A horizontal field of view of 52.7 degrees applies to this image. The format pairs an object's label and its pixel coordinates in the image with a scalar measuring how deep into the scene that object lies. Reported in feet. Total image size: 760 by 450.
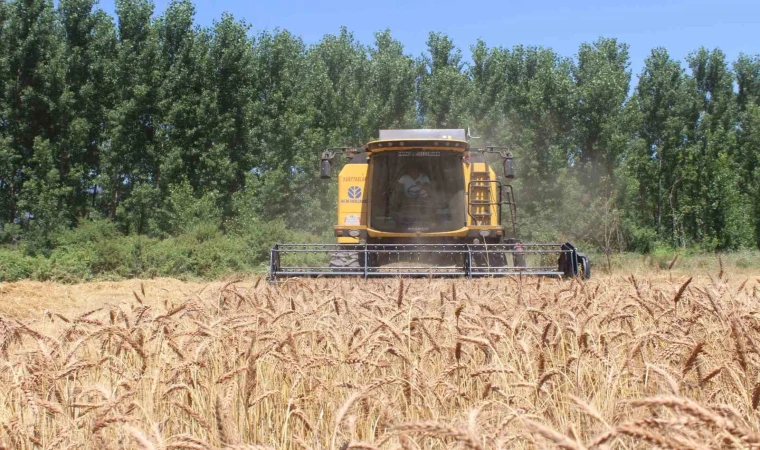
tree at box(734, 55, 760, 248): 112.98
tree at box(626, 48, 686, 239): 114.93
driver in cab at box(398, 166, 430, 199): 39.93
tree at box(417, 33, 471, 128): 104.88
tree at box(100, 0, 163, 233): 89.20
